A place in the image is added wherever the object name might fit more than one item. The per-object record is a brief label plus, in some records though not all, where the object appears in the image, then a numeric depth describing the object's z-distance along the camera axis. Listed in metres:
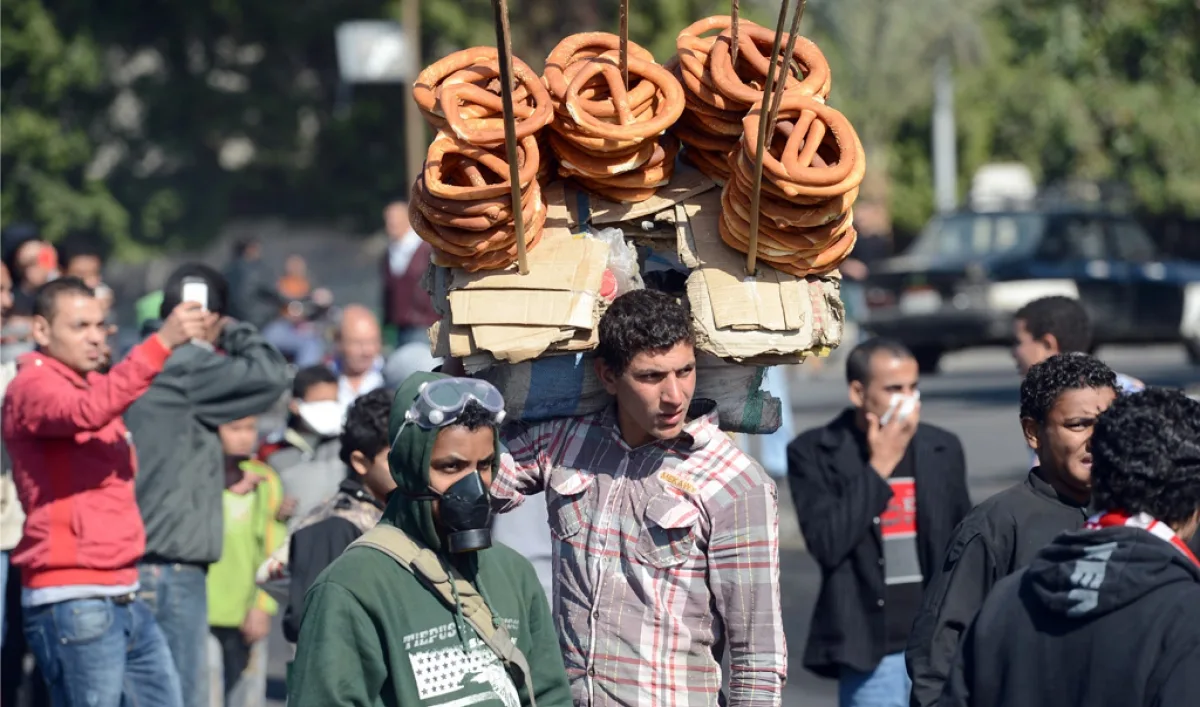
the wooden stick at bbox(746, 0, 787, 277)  8.37
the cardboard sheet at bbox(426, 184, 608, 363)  8.54
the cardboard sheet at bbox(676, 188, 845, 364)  8.63
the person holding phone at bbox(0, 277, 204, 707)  12.48
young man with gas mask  7.15
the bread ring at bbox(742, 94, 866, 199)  8.48
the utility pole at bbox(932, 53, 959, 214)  72.37
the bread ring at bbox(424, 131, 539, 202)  8.50
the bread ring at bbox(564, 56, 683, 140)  8.62
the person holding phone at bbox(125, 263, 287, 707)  13.60
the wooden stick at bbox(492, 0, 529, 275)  7.93
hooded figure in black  6.80
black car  38.25
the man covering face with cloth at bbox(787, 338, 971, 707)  12.63
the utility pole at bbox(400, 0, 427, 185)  49.50
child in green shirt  15.77
